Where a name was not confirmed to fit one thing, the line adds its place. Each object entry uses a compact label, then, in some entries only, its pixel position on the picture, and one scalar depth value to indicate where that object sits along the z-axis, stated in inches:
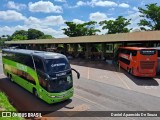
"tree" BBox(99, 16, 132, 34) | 1442.1
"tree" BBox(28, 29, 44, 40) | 3502.6
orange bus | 529.2
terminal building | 700.2
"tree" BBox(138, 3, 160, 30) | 1155.5
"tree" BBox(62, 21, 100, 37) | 1690.0
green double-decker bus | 323.5
